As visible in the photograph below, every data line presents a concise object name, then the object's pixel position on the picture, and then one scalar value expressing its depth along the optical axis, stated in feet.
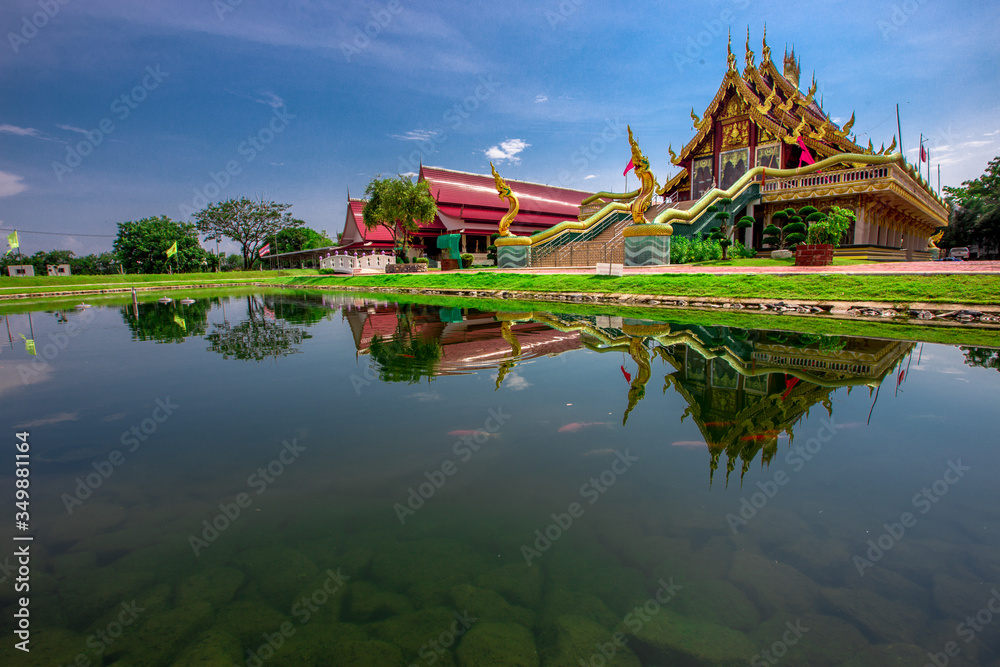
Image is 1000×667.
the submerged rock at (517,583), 6.55
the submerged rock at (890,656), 5.49
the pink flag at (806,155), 69.51
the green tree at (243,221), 165.37
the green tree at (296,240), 183.93
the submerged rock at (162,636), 5.75
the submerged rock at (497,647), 5.61
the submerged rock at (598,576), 6.50
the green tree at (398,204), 97.09
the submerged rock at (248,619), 6.11
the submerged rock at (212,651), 5.69
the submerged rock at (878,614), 5.87
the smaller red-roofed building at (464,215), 120.47
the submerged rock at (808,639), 5.56
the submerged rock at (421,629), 5.86
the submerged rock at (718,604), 6.15
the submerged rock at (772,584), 6.36
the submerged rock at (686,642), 5.60
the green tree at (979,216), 111.24
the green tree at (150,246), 150.51
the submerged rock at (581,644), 5.61
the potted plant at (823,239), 48.11
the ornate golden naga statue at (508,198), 68.64
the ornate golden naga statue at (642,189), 55.11
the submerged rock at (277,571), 6.73
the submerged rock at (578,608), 6.16
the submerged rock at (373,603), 6.33
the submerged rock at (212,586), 6.70
